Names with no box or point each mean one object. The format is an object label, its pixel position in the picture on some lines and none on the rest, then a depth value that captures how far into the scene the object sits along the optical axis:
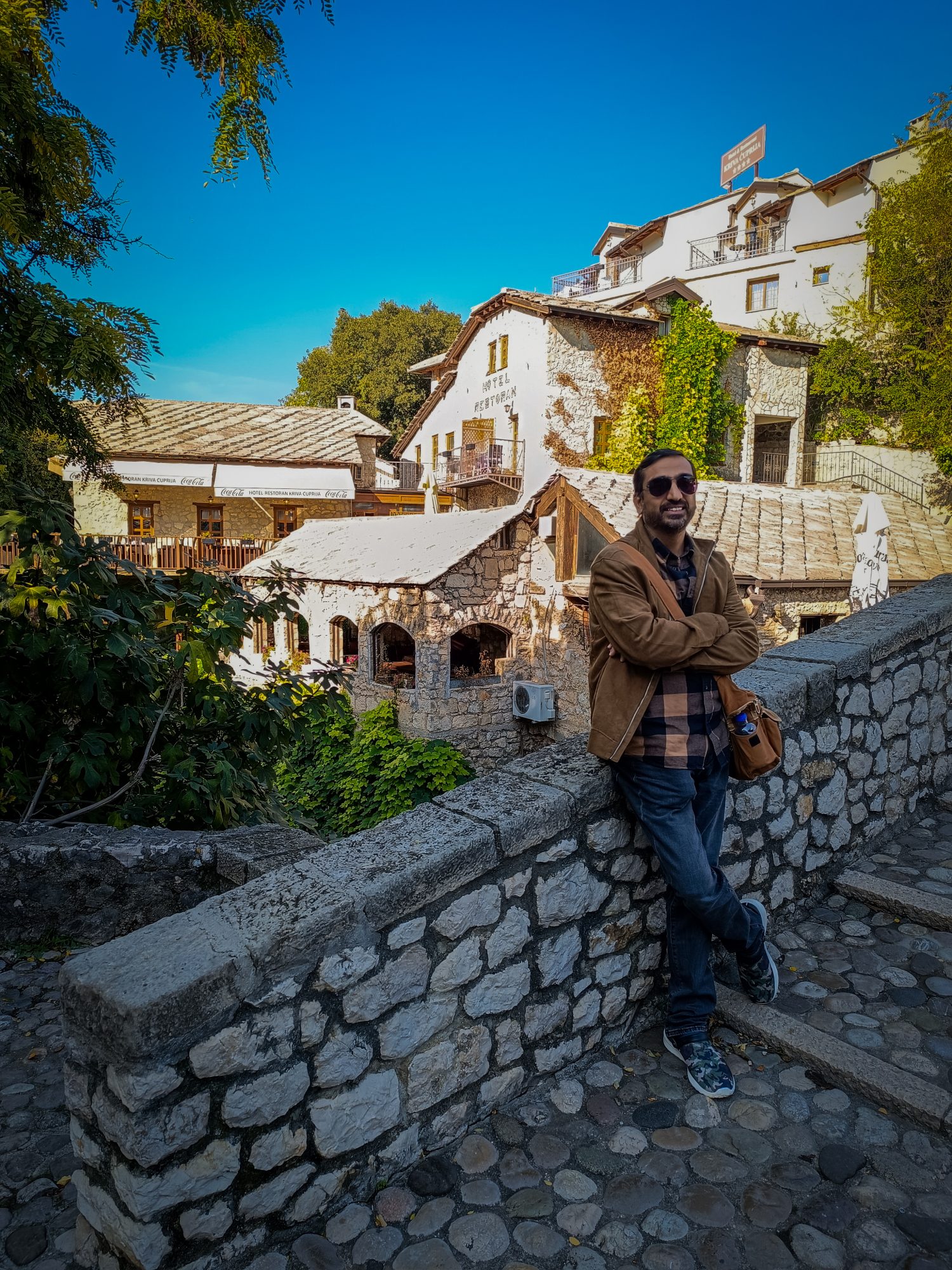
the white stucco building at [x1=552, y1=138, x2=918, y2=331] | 24.16
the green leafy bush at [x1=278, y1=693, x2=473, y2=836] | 12.20
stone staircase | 2.11
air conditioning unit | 13.51
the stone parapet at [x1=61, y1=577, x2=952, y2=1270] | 1.53
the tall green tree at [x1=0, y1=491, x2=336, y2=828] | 3.23
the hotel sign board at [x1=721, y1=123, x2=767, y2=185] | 29.97
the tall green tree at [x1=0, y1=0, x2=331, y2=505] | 4.38
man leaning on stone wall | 2.09
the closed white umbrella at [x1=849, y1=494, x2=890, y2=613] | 8.66
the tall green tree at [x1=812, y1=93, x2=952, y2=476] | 20.17
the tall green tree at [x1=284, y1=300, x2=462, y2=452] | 31.62
